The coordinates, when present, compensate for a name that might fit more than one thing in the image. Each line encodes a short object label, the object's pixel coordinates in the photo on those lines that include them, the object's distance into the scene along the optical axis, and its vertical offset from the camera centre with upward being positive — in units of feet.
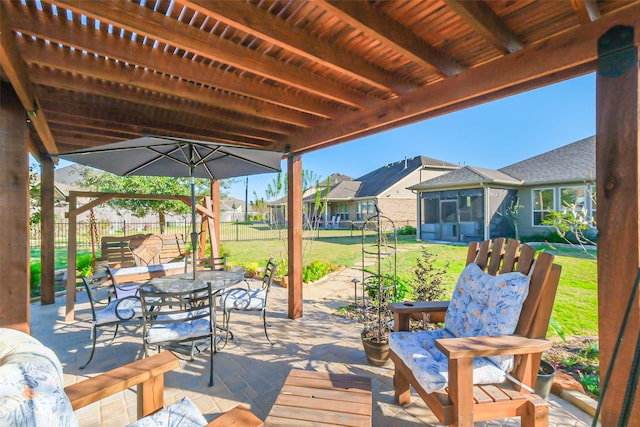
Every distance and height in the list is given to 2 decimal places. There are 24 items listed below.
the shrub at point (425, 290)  11.90 -2.90
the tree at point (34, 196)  19.22 +2.02
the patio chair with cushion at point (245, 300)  10.98 -2.99
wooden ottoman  4.98 -3.37
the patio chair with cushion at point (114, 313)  9.39 -2.99
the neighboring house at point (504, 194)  37.50 +3.28
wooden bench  16.83 -1.90
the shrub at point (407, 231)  55.83 -2.37
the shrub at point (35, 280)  18.42 -3.67
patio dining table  9.85 -2.16
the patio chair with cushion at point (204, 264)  15.01 -2.38
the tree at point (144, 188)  28.27 +3.39
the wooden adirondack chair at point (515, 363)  5.37 -2.86
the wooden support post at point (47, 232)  15.53 -0.43
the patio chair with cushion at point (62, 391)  3.16 -2.25
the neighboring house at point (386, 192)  65.26 +6.33
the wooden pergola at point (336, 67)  5.12 +3.73
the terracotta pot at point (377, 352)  9.17 -4.15
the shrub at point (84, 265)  19.78 -3.14
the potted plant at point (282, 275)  20.41 -3.98
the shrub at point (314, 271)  20.94 -3.82
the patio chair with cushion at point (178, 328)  7.91 -3.14
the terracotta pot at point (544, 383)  7.14 -4.03
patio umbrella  9.67 +2.51
